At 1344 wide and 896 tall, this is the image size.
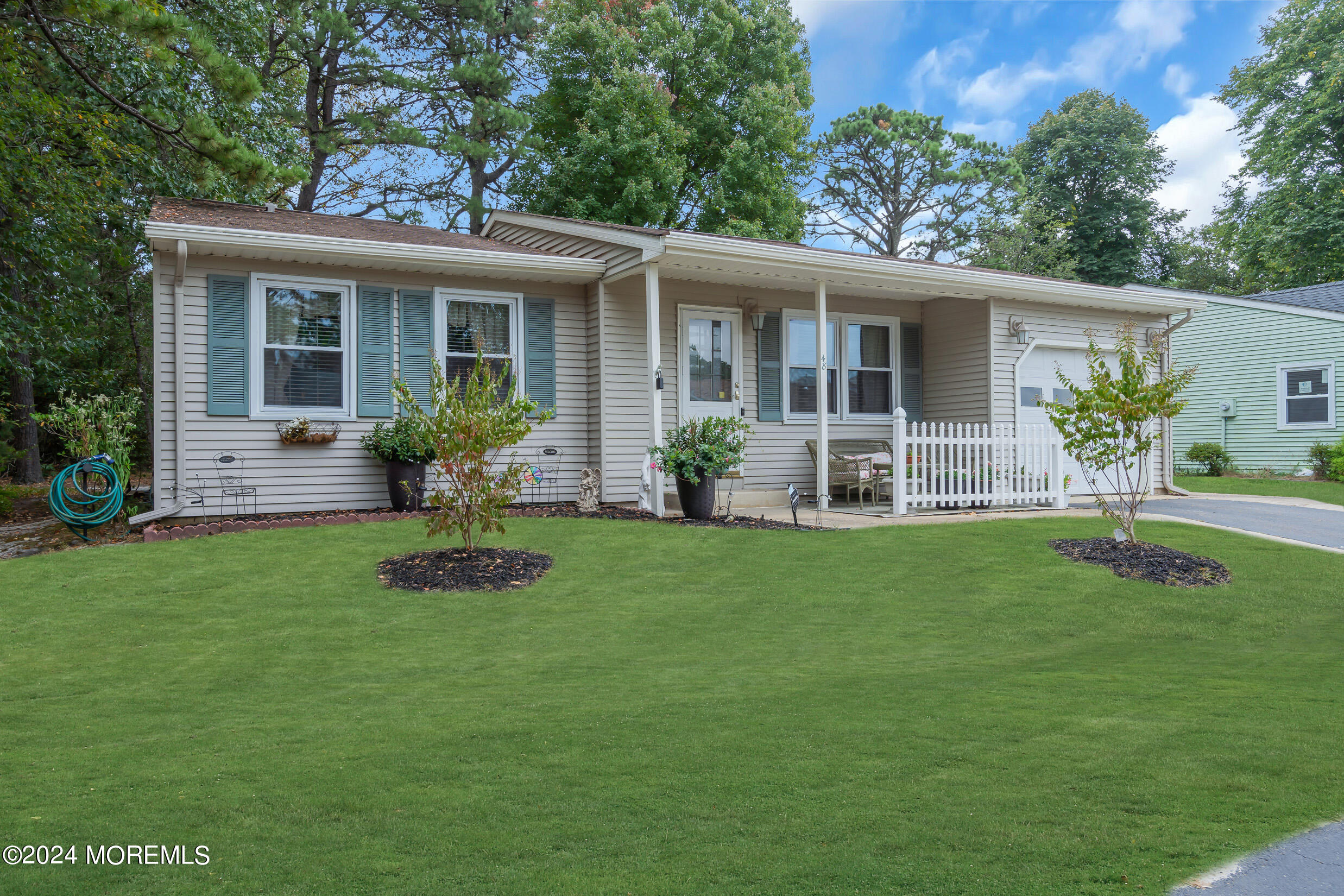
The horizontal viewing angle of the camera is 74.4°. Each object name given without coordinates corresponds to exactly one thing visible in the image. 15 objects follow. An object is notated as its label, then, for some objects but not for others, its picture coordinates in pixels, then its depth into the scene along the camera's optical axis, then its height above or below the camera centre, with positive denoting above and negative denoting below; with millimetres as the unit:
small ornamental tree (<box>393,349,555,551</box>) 7031 +110
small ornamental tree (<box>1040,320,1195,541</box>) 7727 +385
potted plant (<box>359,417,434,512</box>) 9422 +6
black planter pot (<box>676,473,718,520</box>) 9453 -448
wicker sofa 10828 -152
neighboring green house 17750 +1655
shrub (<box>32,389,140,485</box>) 9031 +323
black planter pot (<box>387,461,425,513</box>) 9516 -252
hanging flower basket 9164 +279
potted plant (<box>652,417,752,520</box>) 9367 -15
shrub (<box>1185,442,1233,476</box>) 19234 -99
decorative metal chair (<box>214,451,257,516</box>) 8969 -203
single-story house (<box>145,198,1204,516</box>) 8945 +1419
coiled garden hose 8406 -381
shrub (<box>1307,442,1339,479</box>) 17250 -127
